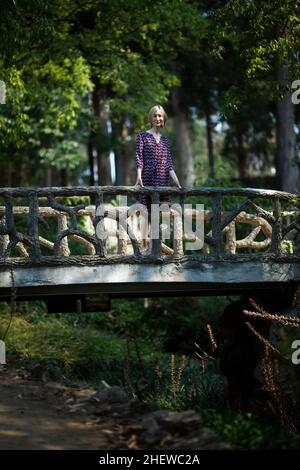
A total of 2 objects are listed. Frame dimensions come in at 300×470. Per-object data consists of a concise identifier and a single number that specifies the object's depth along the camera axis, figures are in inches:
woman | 451.5
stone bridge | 441.1
